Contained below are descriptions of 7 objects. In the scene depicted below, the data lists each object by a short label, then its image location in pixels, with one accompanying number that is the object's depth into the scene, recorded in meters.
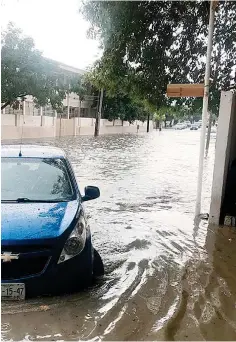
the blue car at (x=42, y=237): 3.27
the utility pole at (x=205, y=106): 6.57
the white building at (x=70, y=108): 27.16
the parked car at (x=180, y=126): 67.76
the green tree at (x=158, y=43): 8.59
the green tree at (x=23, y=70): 16.78
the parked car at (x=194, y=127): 64.78
